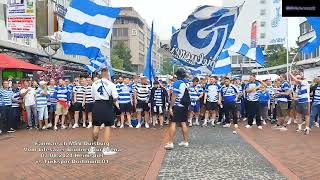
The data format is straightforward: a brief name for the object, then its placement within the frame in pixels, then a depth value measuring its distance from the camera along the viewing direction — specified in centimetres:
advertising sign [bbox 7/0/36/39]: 1767
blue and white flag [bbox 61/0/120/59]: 1204
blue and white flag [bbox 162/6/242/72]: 1496
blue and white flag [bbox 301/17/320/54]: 1399
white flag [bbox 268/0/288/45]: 2434
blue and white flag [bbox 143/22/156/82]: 1558
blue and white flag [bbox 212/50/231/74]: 2197
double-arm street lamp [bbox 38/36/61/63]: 1806
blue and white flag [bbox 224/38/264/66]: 2464
